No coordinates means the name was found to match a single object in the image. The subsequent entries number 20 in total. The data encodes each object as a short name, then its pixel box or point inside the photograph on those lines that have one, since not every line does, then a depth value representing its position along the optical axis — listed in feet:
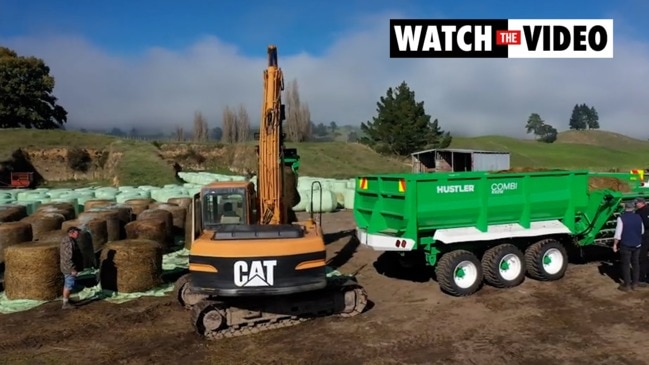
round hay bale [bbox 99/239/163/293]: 35.76
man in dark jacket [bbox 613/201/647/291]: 34.83
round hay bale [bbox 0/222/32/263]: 43.14
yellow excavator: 26.50
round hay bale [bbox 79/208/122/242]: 48.73
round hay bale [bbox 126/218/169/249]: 46.11
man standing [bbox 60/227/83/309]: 33.22
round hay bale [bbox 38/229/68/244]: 40.70
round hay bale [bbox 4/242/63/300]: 34.22
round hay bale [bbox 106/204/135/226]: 52.34
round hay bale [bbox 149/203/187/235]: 58.52
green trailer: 34.91
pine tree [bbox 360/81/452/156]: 226.38
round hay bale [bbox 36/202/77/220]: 54.41
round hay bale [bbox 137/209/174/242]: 51.27
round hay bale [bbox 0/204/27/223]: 53.47
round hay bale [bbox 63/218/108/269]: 43.89
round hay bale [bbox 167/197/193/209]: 66.54
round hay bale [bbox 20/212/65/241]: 49.68
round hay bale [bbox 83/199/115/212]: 60.39
